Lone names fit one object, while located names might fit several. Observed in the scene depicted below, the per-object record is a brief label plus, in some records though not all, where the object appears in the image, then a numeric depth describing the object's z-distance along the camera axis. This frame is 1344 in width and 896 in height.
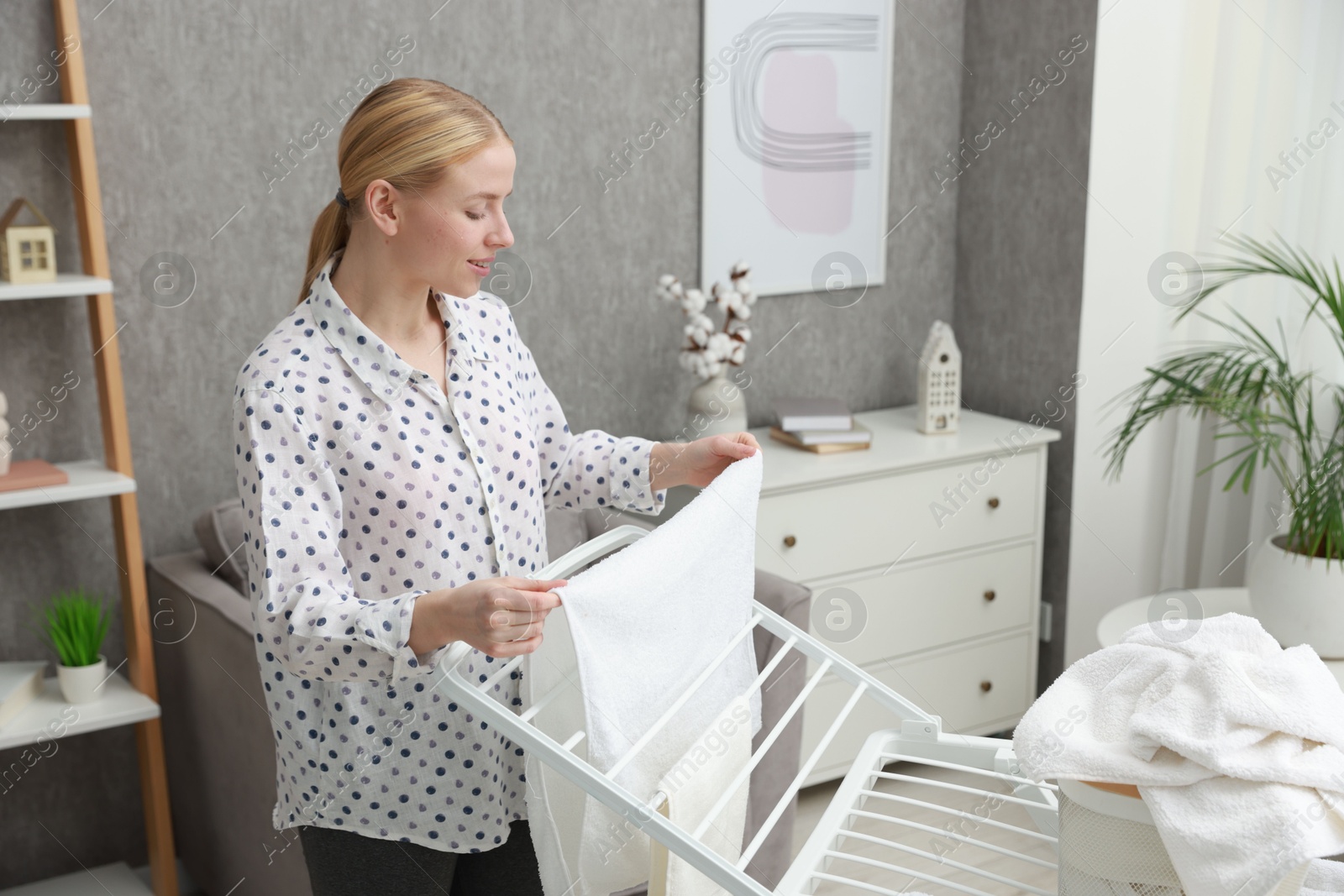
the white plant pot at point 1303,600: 2.32
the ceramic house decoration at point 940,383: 2.88
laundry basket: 1.06
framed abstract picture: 2.80
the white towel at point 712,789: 1.23
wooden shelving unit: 1.98
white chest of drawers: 2.62
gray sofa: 2.01
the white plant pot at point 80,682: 2.15
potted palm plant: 2.33
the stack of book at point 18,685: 2.08
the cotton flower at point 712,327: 2.69
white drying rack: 1.09
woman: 1.23
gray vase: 2.69
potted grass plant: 2.15
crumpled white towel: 0.99
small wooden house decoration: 2.01
